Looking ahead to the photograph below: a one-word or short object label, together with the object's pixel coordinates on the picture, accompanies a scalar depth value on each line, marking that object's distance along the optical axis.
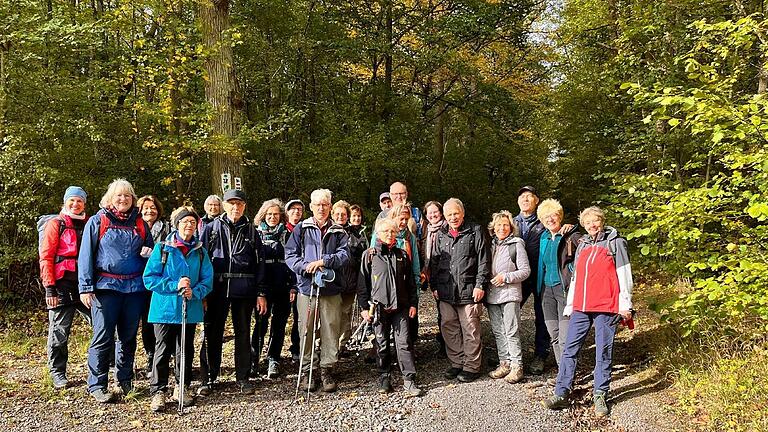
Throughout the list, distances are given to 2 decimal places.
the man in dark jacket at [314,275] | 5.55
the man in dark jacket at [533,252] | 6.18
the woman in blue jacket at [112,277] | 5.01
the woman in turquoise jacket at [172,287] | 4.93
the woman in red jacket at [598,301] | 5.00
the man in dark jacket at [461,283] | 5.77
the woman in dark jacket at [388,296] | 5.49
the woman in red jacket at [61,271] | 5.26
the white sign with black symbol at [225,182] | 9.02
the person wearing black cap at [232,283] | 5.43
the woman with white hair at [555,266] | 5.61
